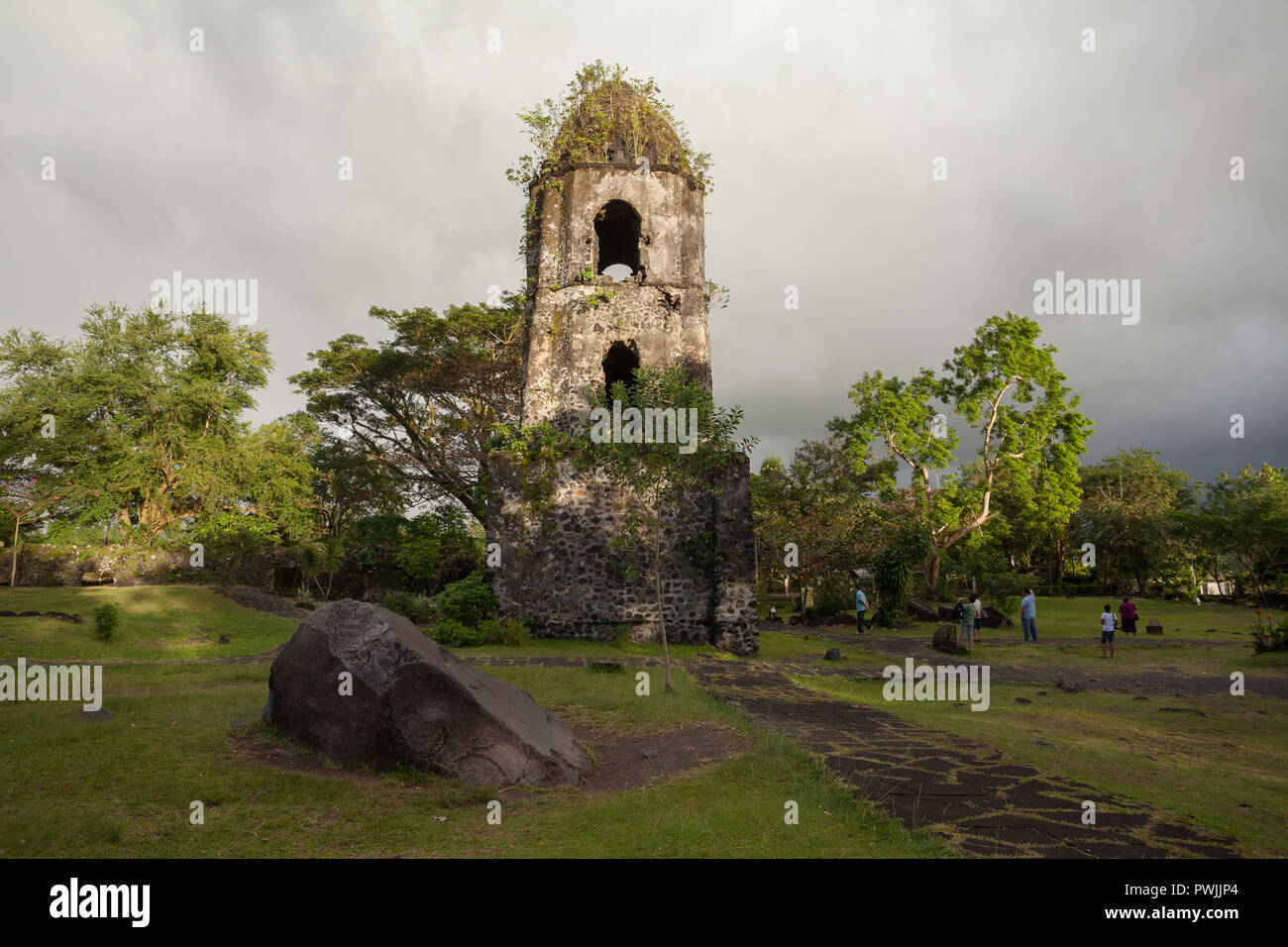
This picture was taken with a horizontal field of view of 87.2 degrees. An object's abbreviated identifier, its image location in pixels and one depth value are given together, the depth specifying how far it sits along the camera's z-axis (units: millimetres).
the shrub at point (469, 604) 14750
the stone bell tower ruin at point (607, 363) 14992
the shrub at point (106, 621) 12344
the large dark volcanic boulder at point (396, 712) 5273
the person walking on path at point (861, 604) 21016
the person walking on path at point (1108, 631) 14852
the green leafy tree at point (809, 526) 25031
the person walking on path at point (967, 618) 16734
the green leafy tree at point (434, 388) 23484
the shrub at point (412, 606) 17891
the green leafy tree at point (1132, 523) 32094
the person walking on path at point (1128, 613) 18188
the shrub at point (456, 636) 13633
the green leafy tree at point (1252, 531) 27266
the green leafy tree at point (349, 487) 25484
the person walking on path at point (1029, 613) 17422
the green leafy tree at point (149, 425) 22812
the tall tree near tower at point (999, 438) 28609
